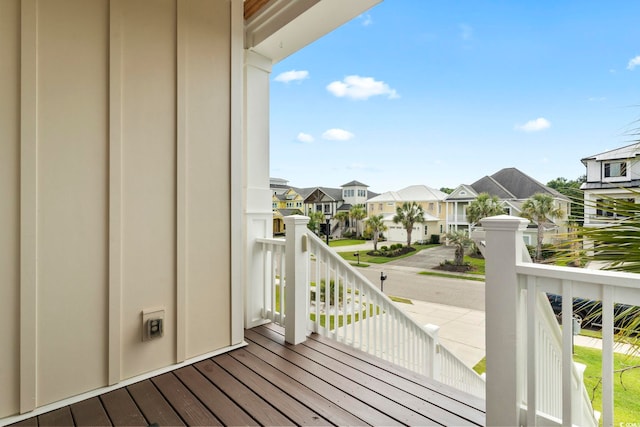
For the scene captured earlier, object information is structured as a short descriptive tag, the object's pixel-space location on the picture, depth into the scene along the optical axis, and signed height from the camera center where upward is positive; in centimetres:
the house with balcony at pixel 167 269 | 147 -30
